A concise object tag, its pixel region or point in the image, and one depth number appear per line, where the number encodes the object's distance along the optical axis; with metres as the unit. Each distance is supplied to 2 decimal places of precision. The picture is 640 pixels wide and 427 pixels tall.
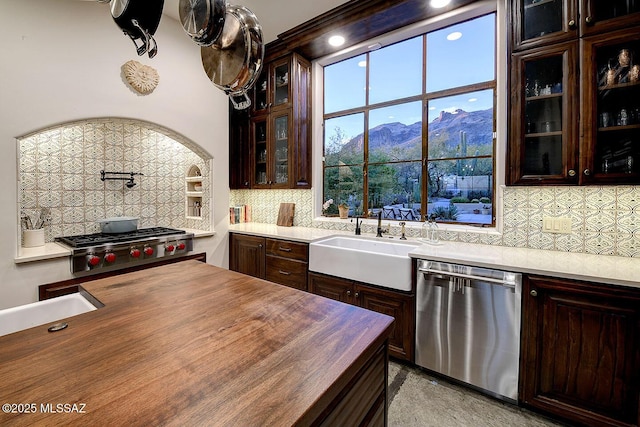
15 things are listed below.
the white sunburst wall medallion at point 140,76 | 2.67
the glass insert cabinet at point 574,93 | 1.80
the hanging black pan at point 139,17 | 1.16
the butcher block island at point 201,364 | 0.62
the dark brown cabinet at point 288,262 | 2.80
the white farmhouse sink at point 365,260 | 2.17
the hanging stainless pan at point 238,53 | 1.41
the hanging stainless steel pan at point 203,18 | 1.24
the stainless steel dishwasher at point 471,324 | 1.81
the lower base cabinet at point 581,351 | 1.52
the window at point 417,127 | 2.55
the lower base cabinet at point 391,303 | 2.17
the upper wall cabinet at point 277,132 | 3.38
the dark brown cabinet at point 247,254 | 3.19
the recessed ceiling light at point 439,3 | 2.42
